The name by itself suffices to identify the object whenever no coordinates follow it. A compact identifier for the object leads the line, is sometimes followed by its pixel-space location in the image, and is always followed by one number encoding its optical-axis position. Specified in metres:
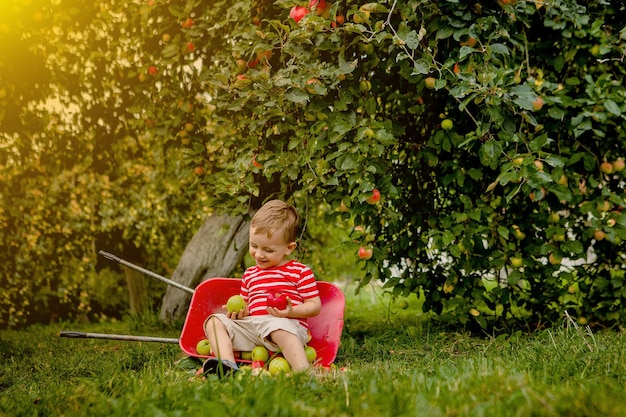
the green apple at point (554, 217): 2.97
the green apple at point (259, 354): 2.43
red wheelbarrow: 2.63
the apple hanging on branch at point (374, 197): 2.64
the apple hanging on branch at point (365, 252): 2.84
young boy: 2.40
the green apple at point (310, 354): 2.54
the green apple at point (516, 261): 2.90
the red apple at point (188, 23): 3.33
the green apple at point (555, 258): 2.92
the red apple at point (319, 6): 2.55
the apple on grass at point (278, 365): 2.25
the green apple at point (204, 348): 2.57
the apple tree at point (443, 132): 2.57
